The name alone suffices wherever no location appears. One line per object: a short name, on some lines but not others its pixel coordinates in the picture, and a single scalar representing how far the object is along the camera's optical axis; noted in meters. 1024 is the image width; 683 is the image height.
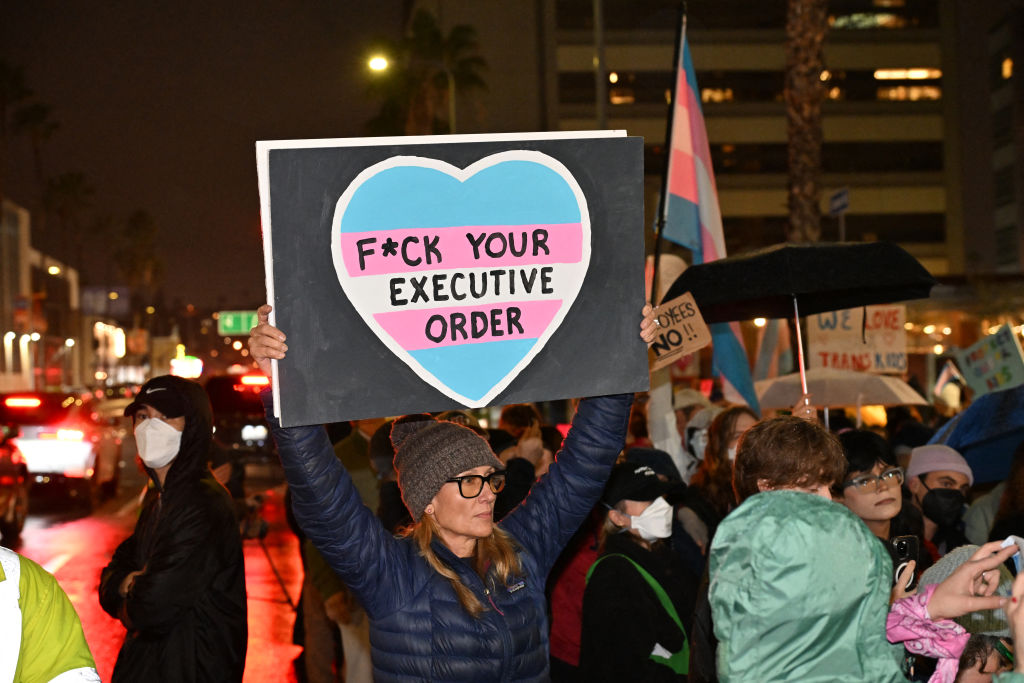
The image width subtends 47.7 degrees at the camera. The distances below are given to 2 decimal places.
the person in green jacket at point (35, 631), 2.66
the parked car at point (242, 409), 23.06
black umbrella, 6.00
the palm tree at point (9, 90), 65.44
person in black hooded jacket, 4.54
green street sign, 53.97
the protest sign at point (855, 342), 12.48
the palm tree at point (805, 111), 15.89
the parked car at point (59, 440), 18.73
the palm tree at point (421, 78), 38.88
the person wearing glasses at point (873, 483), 4.95
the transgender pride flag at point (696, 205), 9.59
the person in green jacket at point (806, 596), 2.92
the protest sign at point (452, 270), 3.37
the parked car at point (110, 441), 20.28
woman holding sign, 3.54
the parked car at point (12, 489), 14.58
